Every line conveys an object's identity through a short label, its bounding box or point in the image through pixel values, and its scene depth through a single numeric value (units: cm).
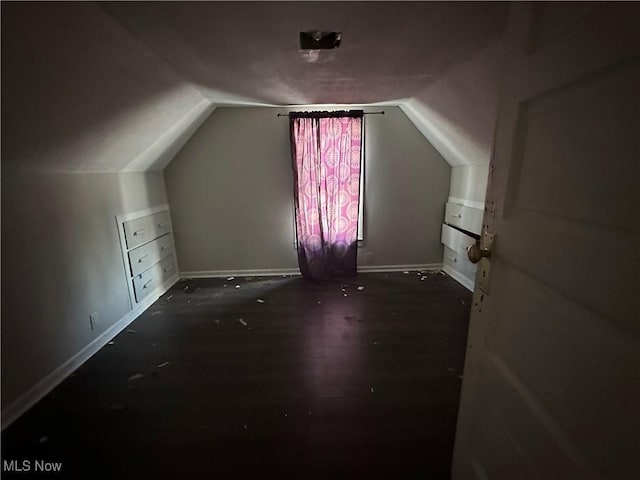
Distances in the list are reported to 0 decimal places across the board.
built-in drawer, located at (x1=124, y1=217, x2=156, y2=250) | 275
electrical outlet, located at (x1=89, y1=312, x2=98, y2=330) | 226
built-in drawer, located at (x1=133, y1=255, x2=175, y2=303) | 290
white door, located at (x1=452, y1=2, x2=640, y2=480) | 51
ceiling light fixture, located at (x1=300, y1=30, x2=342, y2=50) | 143
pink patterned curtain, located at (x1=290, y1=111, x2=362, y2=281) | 336
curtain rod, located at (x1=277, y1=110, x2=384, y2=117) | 340
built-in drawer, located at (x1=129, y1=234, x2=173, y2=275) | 283
